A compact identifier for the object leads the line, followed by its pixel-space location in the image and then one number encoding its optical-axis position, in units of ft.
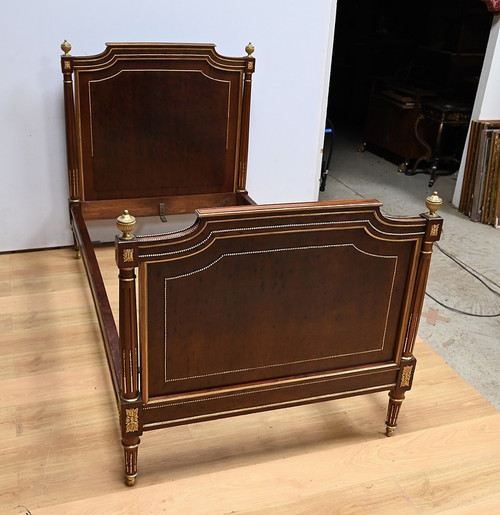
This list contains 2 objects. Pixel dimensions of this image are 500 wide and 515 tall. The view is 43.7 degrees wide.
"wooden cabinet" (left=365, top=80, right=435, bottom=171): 16.12
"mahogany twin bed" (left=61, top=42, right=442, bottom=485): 5.16
